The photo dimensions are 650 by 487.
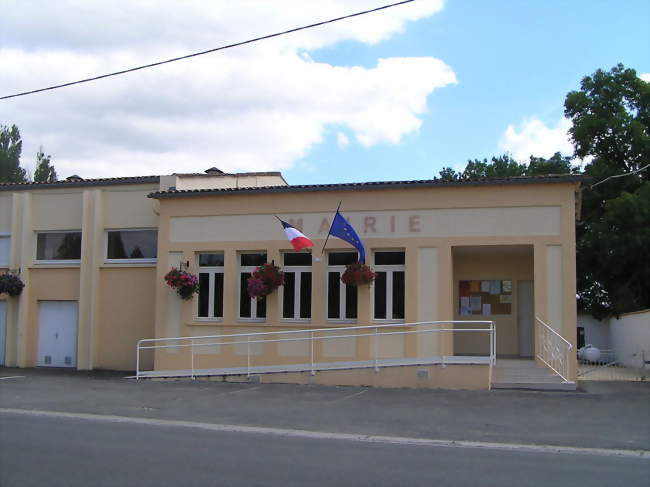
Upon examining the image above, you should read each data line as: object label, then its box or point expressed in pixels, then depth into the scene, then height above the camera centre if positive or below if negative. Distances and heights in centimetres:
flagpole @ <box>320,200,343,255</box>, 1750 +130
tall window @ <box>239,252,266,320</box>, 1850 -6
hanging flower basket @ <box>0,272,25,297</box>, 2139 +9
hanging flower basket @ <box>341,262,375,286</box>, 1692 +41
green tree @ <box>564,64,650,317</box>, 3159 +477
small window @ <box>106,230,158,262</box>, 2094 +128
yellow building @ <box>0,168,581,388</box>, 1634 +40
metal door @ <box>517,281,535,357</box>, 1834 -58
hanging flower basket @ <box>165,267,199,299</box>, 1830 +20
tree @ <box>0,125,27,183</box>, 4959 +922
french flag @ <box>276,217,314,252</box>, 1672 +120
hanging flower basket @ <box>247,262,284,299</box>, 1764 +25
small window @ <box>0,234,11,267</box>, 2225 +119
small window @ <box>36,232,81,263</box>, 2181 +127
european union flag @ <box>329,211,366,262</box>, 1650 +137
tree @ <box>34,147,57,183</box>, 5341 +878
